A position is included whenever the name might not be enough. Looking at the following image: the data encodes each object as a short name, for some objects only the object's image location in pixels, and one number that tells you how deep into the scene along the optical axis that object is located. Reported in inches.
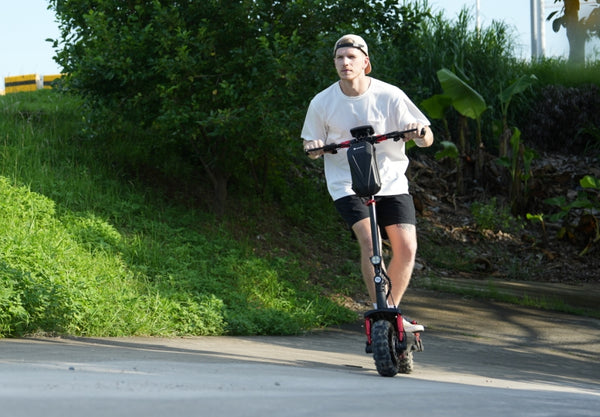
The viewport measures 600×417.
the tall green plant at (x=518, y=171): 521.7
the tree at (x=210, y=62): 341.1
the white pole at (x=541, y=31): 924.0
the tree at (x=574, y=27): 641.6
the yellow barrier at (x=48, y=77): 814.7
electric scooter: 168.2
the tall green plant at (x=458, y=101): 490.9
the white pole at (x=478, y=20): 689.6
